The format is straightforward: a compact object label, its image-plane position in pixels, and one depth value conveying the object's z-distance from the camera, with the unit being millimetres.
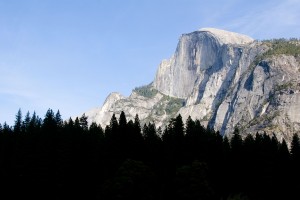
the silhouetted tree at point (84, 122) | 181525
